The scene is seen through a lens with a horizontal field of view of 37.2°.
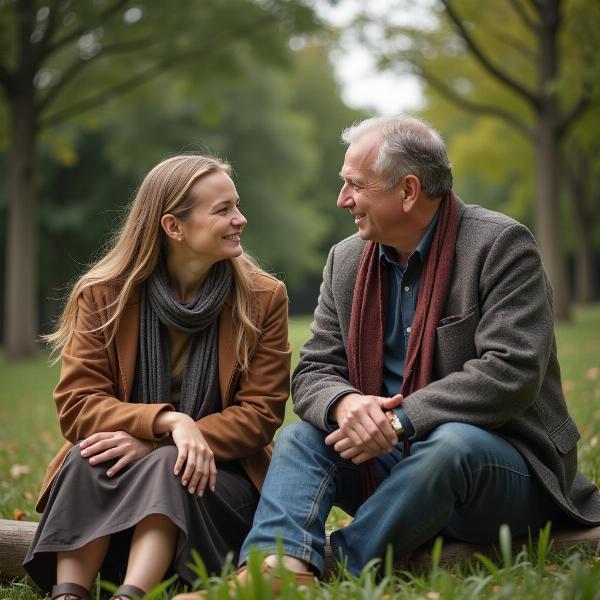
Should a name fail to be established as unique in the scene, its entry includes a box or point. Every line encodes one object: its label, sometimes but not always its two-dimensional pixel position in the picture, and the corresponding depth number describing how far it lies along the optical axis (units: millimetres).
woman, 3014
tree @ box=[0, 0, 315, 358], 15141
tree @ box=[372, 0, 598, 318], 15562
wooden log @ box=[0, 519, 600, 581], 3043
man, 2861
